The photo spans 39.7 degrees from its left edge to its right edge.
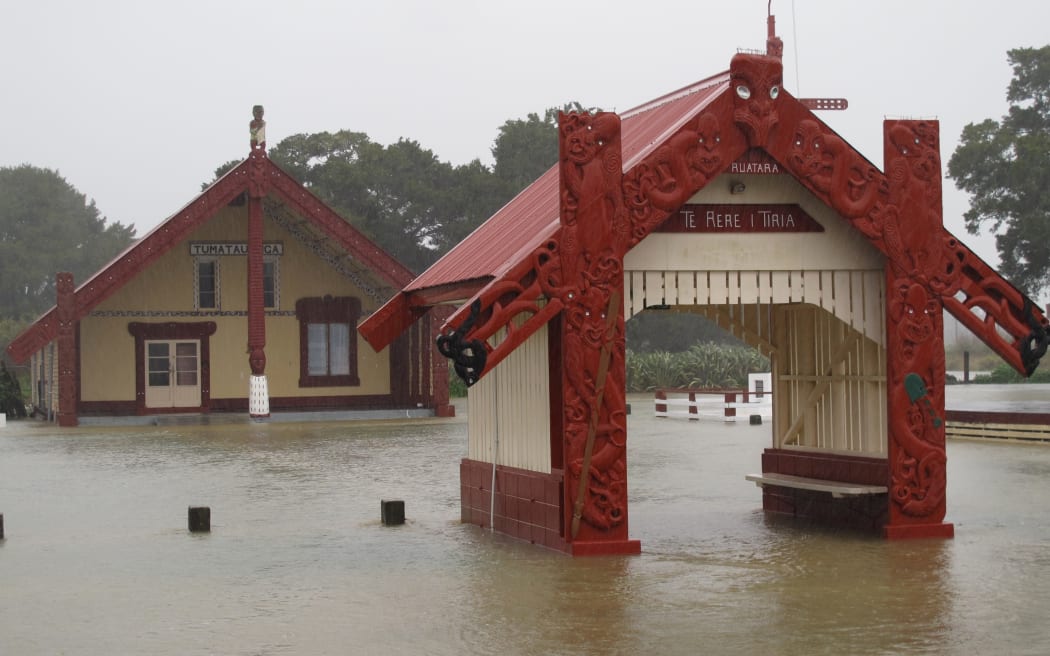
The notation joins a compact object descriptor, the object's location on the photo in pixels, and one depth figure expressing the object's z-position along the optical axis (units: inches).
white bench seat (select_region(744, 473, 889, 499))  538.0
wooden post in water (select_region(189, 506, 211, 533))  613.6
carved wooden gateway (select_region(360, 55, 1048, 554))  502.3
